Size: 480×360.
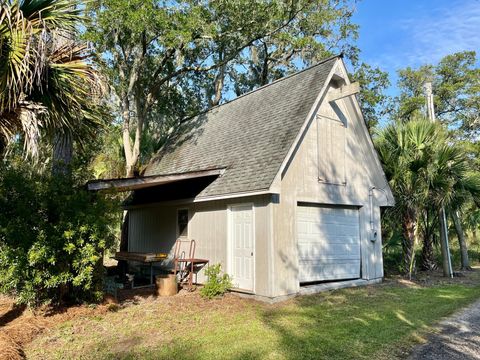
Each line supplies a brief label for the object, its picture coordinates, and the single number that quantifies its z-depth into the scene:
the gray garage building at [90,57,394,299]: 9.58
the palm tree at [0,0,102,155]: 6.04
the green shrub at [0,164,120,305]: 7.02
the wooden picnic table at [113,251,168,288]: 11.06
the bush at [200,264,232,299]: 9.81
